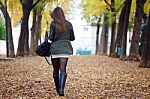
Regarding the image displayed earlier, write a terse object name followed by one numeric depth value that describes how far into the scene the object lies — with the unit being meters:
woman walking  8.82
